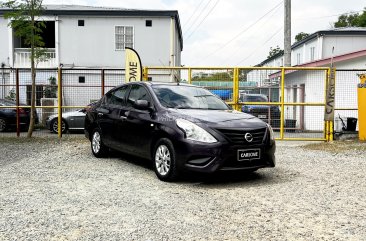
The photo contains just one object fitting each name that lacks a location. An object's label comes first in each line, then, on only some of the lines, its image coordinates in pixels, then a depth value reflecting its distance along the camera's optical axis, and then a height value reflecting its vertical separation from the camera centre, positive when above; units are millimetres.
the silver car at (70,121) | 14875 -603
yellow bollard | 12102 -139
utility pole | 19438 +3581
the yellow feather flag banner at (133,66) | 12195 +1173
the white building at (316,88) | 13609 +643
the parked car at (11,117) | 14312 -433
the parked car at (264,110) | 12766 -200
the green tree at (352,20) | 47250 +10952
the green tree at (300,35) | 60441 +10387
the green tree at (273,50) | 75256 +10095
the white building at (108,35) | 22891 +3997
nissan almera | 5957 -434
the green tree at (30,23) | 11898 +2457
